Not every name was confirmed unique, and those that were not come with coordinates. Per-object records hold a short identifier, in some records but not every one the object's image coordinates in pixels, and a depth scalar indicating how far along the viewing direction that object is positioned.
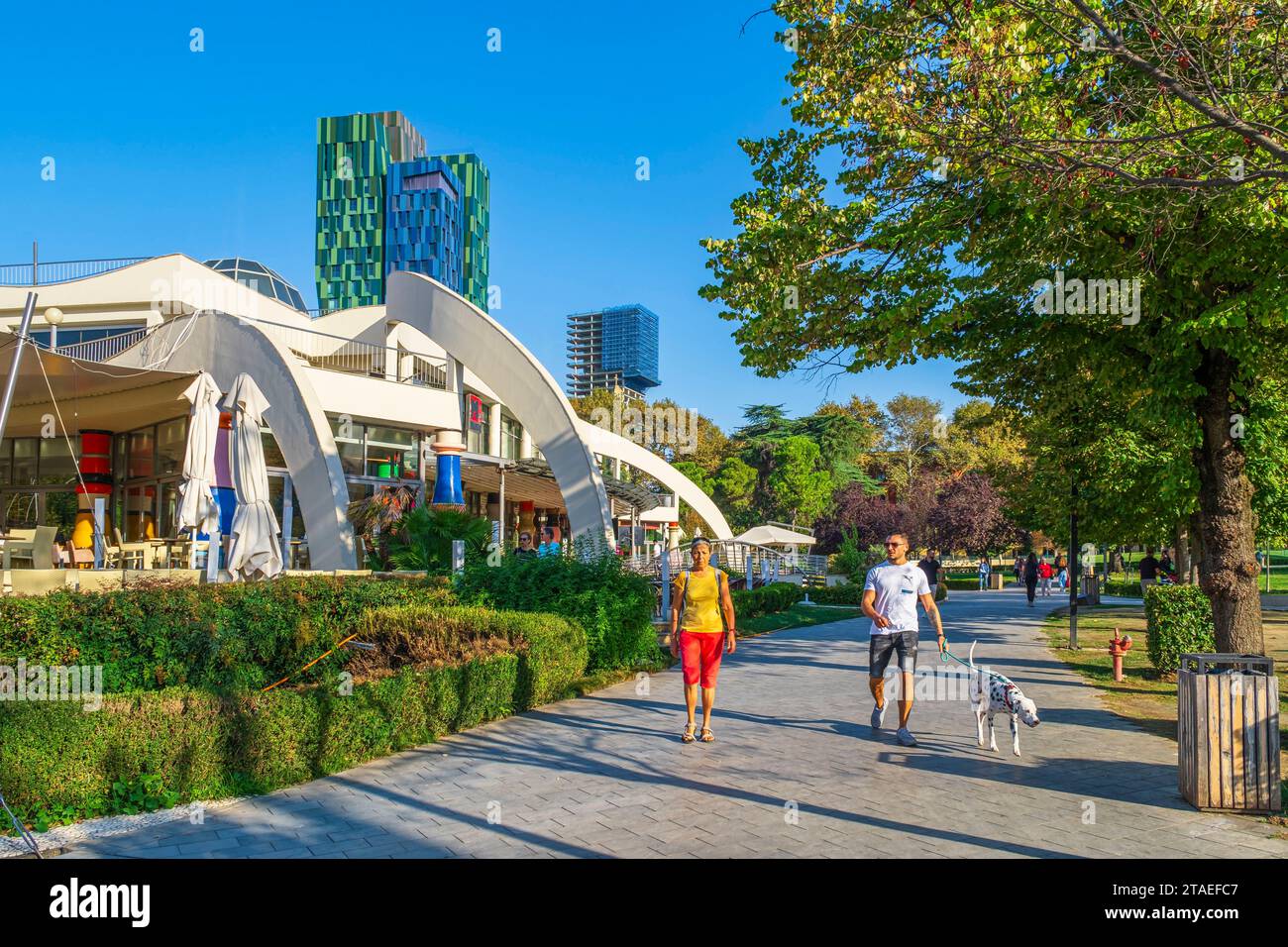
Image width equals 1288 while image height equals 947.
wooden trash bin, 5.41
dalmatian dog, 7.12
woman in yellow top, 7.59
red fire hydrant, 11.30
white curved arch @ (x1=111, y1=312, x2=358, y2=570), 16.06
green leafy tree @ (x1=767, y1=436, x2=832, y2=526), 53.91
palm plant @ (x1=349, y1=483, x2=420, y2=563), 16.11
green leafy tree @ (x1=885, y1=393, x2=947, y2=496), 57.78
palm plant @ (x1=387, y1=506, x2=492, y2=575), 13.81
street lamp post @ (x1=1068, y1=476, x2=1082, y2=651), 15.15
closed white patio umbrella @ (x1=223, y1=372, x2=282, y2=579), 11.09
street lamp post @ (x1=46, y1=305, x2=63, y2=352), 13.12
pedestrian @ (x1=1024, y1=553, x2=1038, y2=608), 26.86
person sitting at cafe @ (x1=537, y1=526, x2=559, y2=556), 21.80
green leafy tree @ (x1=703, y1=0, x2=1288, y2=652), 6.50
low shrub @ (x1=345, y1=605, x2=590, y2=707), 8.86
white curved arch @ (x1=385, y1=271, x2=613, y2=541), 17.16
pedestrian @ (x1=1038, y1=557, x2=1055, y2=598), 39.94
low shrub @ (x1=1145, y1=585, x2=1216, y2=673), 11.09
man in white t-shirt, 7.75
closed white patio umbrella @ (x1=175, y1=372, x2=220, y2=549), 11.06
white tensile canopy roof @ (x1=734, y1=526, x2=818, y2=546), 34.34
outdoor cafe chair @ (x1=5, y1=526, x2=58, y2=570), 14.08
